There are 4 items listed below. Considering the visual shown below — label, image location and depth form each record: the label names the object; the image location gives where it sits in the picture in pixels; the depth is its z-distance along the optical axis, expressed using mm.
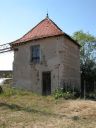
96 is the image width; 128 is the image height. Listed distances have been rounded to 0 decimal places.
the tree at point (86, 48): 17754
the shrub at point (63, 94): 9118
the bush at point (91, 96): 9877
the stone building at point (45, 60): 9976
